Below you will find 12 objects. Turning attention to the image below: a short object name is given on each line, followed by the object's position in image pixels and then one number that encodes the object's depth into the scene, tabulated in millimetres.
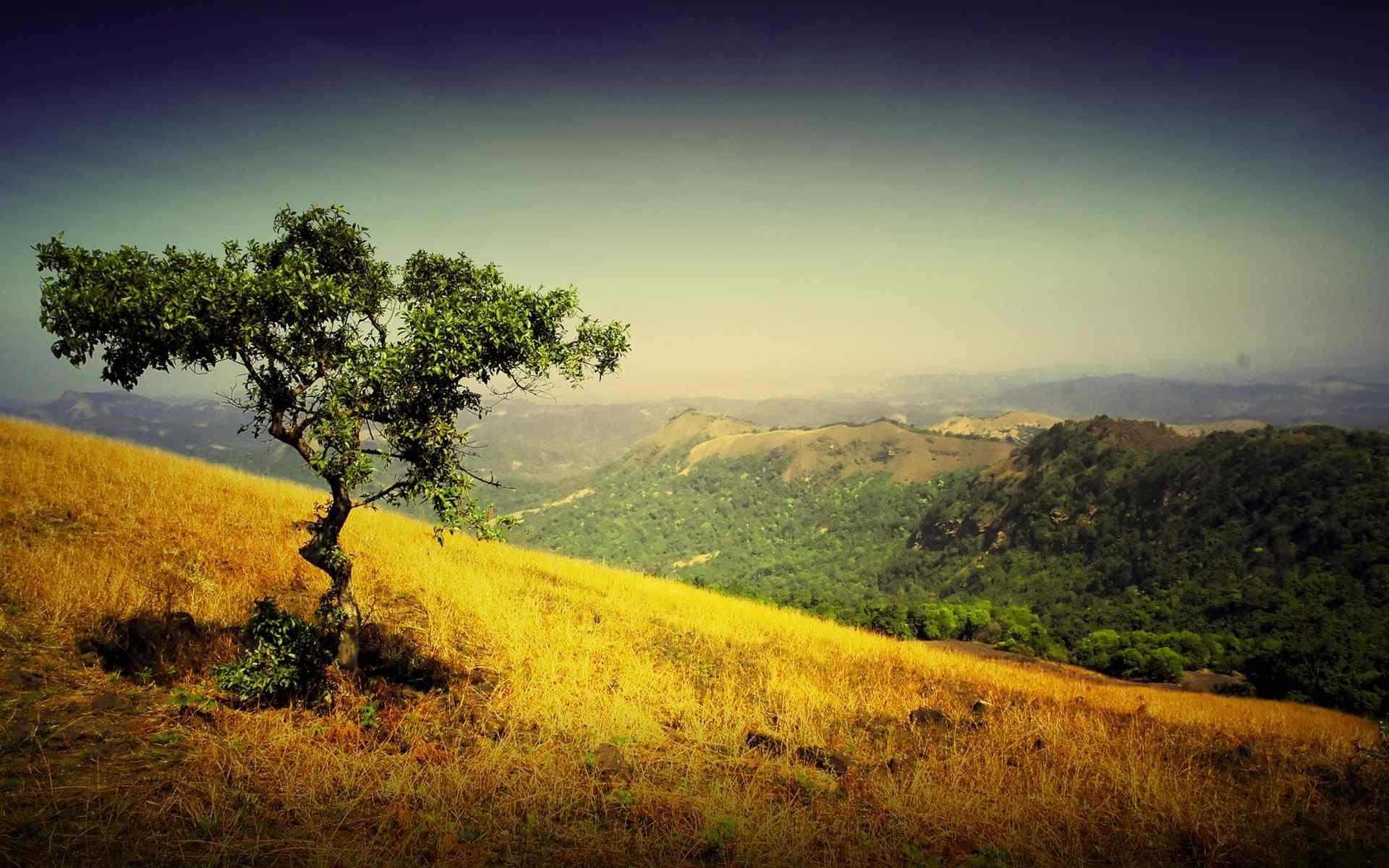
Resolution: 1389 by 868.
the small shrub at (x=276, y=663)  5582
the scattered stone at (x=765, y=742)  6113
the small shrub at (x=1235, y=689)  21266
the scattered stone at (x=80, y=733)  4516
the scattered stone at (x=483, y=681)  7094
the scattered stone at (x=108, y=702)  5125
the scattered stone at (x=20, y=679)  5242
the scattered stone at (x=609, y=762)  5242
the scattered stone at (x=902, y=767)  5588
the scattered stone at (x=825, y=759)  5699
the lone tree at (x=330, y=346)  5055
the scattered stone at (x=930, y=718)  7426
